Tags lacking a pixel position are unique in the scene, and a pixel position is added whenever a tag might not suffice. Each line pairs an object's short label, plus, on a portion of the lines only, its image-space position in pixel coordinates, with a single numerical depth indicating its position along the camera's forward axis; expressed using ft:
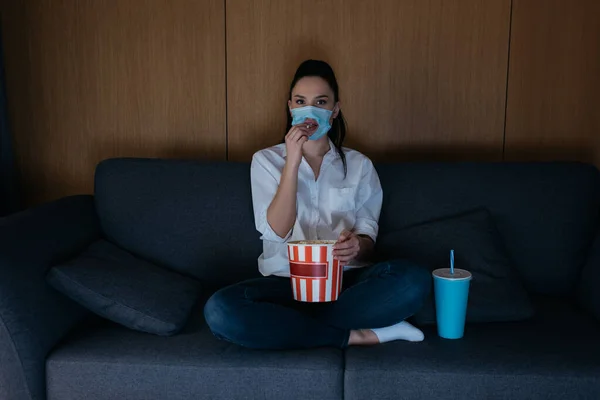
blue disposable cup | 5.16
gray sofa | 4.73
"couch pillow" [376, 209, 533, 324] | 5.61
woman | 5.06
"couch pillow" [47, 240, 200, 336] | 5.23
